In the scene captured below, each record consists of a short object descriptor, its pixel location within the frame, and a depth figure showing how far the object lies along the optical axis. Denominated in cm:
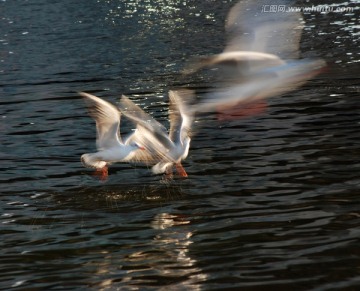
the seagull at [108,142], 1441
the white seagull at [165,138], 1462
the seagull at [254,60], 1681
